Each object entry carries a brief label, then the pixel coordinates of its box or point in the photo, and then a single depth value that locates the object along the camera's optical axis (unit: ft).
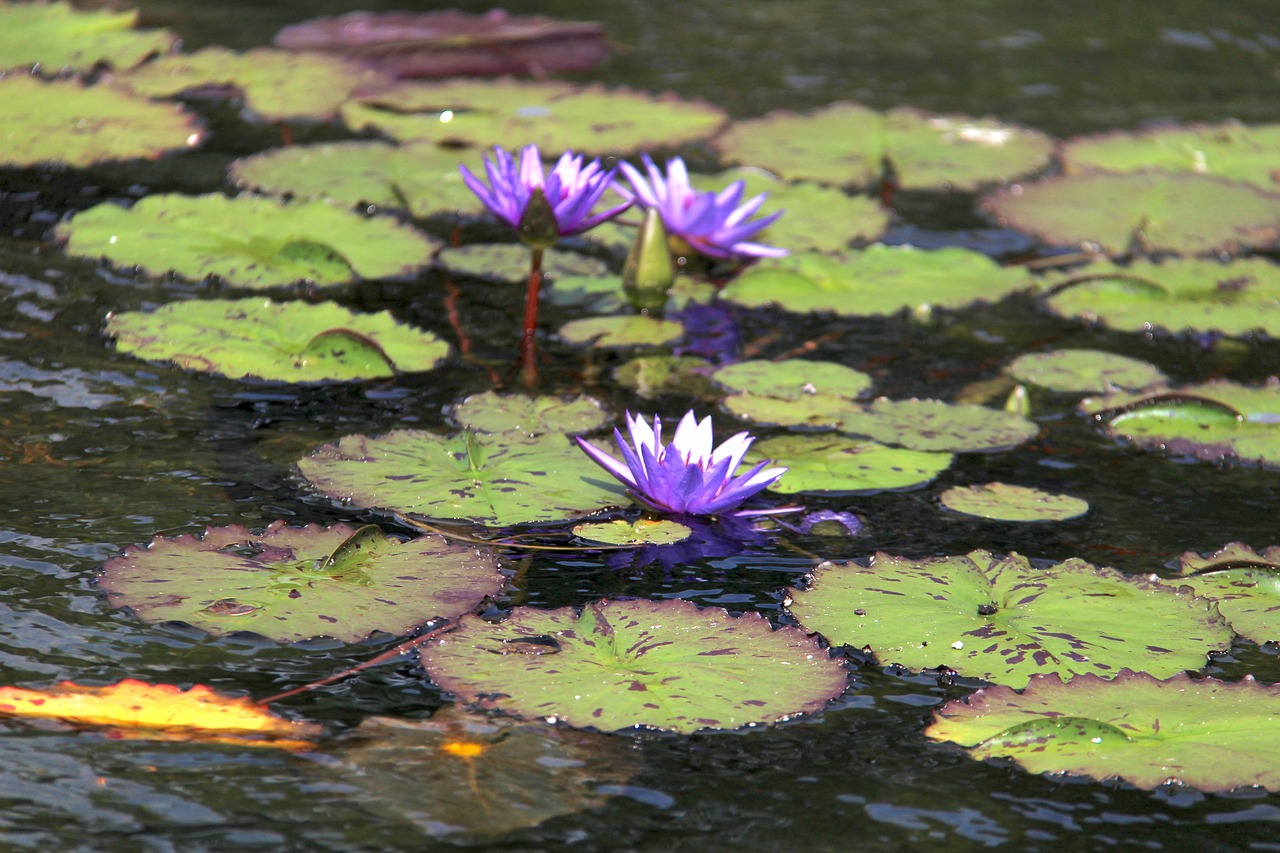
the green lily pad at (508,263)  23.49
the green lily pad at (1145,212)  26.18
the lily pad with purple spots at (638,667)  12.11
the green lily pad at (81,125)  25.76
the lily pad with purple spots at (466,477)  15.46
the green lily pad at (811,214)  25.25
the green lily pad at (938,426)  18.48
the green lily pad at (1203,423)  18.81
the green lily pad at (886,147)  28.60
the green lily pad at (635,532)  15.08
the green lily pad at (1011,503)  16.65
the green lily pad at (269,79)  29.32
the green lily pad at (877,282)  23.08
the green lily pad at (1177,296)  23.12
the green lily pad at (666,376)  20.15
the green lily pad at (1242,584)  14.28
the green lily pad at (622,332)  21.61
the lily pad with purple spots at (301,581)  13.12
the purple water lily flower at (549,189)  19.81
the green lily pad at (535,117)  28.84
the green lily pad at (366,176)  25.45
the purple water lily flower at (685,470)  15.03
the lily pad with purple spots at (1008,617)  13.42
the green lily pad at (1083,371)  20.86
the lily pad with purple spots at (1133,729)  11.65
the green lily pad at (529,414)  17.92
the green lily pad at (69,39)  30.45
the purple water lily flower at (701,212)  22.77
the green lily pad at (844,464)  17.17
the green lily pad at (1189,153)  29.60
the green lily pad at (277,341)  18.93
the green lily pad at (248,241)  21.98
